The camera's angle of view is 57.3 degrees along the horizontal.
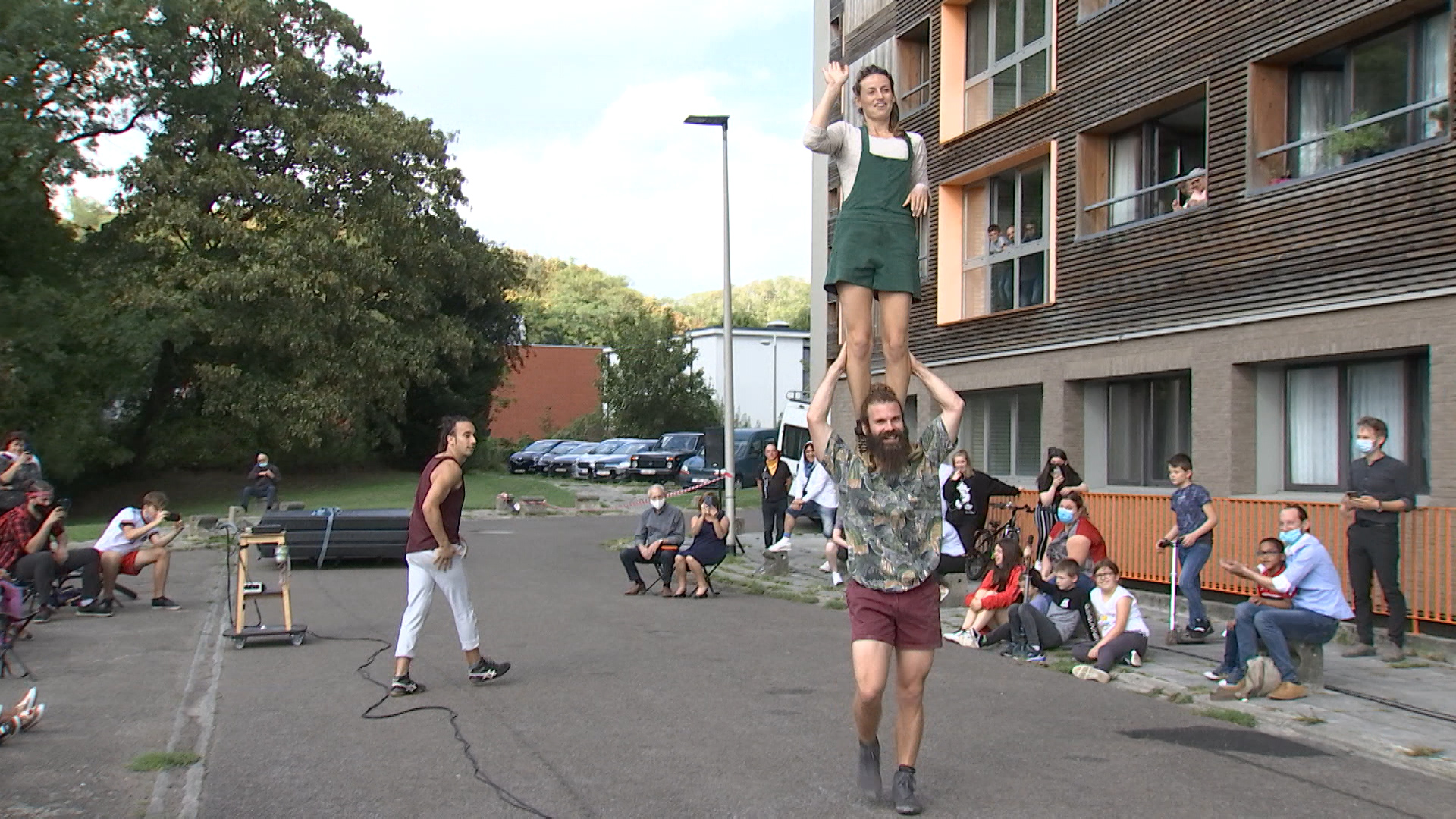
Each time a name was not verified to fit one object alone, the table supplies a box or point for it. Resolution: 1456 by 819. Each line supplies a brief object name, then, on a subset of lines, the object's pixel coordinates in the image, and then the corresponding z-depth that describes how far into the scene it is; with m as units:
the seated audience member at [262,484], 34.69
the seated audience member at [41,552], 13.57
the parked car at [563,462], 53.06
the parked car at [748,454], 38.69
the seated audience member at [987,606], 11.83
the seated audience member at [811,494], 18.91
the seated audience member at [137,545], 14.38
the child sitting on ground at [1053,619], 11.15
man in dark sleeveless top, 9.31
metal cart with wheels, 11.50
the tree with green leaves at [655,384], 62.31
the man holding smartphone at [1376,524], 10.66
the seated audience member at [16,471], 13.88
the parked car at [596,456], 50.78
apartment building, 12.92
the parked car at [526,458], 56.38
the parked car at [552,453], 55.06
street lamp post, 22.33
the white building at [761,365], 65.38
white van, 27.58
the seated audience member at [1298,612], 9.30
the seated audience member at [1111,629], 10.36
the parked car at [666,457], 46.44
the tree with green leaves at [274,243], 38.06
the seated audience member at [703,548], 16.14
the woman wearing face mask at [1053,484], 14.16
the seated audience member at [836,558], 17.09
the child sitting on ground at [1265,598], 9.49
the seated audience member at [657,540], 16.41
